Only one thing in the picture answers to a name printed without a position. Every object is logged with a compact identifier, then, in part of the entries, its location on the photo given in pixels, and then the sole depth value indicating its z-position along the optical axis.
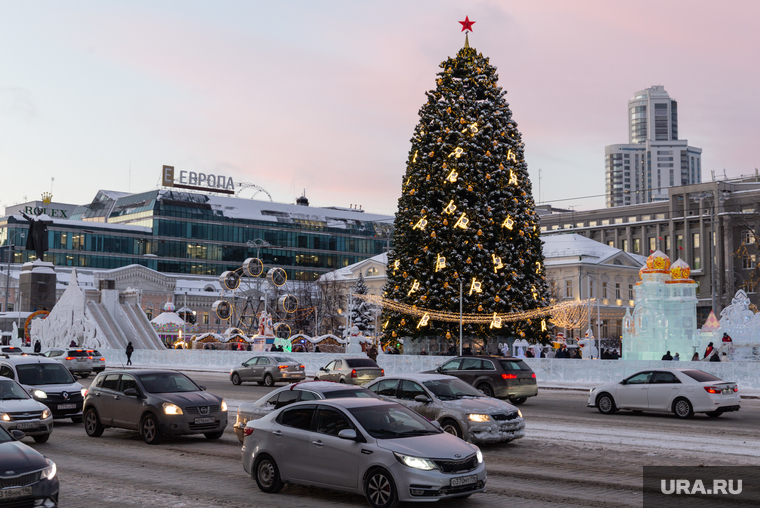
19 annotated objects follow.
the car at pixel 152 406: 17.19
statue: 62.69
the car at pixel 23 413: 16.61
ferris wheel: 66.56
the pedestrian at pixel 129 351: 51.57
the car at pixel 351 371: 30.27
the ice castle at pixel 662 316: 44.56
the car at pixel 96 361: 43.50
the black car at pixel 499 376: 25.38
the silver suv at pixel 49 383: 20.58
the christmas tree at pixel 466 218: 40.41
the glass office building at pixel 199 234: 119.88
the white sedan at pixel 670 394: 22.48
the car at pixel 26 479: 9.70
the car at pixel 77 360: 42.03
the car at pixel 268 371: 36.12
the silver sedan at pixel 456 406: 16.19
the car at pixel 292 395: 14.82
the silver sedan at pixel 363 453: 10.52
